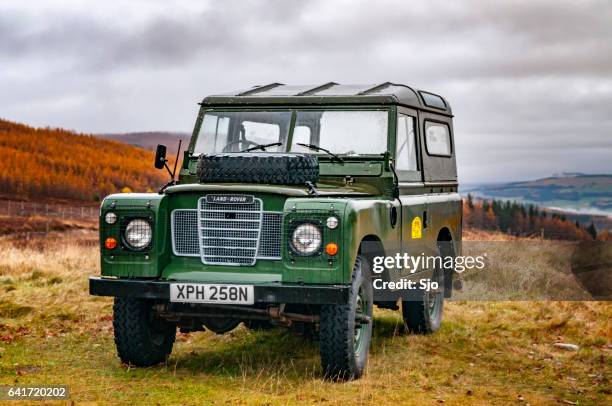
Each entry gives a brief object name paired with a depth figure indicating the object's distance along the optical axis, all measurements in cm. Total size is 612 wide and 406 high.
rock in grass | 952
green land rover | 708
